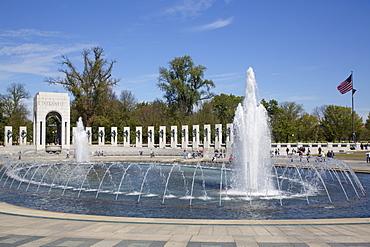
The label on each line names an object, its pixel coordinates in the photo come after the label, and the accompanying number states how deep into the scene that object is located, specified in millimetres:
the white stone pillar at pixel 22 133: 52219
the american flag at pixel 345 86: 47331
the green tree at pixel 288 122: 71812
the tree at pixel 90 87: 61844
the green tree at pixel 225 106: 73375
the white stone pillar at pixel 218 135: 52188
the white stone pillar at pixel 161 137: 54219
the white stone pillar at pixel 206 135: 52919
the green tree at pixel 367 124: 83125
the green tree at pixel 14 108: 68812
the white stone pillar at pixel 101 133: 55562
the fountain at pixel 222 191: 12695
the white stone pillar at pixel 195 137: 53406
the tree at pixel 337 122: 72750
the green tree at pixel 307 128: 79950
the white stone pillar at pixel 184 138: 54000
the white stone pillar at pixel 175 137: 55162
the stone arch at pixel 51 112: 49688
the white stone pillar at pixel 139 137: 54466
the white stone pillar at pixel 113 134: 56375
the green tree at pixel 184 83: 69438
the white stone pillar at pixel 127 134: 54084
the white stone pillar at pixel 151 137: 54531
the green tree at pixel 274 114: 73075
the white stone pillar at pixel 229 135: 50281
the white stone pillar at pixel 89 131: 55906
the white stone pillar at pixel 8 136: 49719
